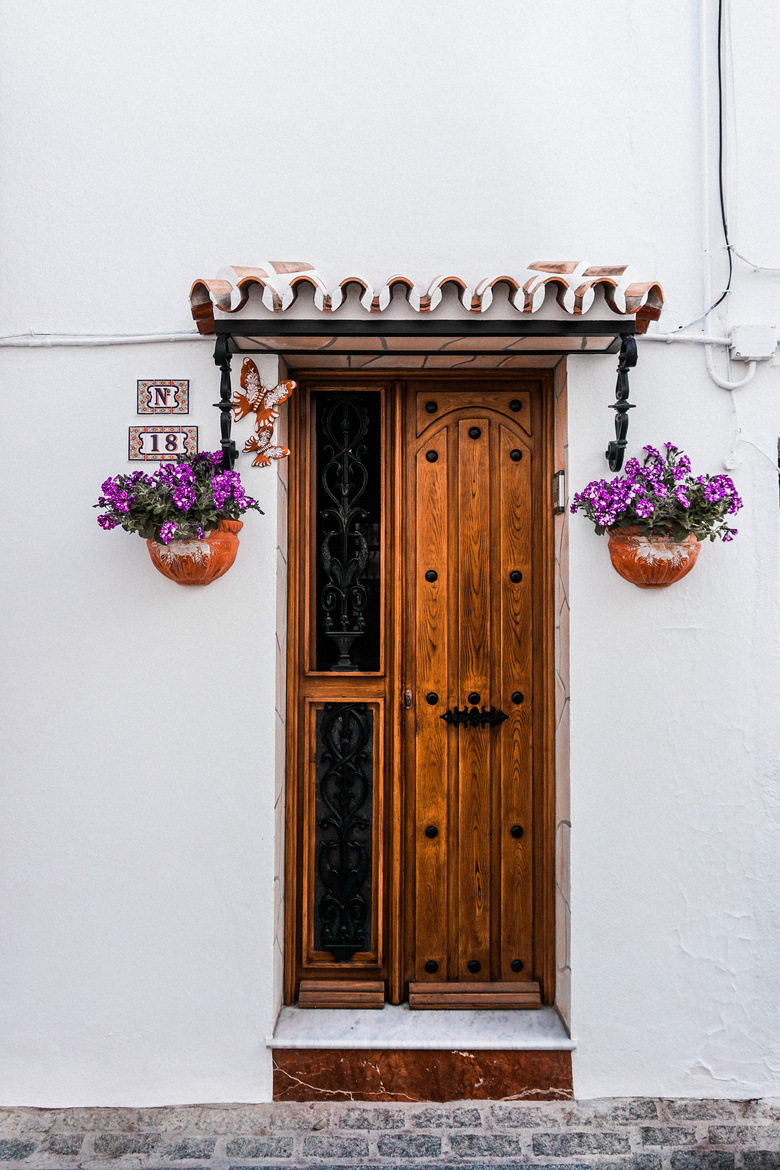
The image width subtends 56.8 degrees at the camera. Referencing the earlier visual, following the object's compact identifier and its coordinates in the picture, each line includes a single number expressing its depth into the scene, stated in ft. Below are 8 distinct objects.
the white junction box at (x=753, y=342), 9.43
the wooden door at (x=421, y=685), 9.93
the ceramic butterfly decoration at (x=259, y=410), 9.25
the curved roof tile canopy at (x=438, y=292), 7.99
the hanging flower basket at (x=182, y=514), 8.40
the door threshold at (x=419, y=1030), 9.05
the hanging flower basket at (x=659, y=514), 8.50
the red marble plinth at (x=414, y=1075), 9.06
